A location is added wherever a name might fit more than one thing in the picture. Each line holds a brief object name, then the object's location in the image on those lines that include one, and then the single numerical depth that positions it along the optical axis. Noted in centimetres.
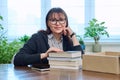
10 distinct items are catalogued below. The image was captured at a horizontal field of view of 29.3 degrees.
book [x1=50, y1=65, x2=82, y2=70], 162
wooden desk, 137
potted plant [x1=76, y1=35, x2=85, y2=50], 346
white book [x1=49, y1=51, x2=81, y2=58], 158
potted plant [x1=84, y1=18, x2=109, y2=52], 358
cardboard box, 140
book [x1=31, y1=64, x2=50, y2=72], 160
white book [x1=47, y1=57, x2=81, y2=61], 159
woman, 212
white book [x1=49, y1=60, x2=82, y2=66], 161
